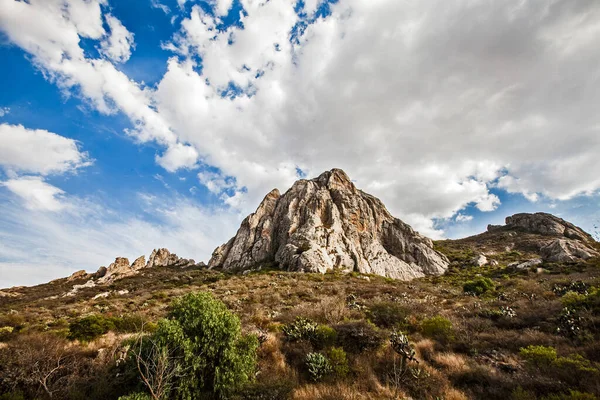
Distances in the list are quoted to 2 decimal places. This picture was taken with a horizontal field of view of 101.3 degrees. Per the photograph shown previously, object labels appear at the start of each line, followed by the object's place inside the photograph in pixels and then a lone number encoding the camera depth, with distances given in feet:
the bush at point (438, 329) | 37.92
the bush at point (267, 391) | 22.42
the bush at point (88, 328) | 39.56
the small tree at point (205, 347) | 22.98
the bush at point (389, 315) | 47.20
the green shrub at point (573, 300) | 39.31
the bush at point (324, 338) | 35.93
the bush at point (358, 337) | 34.63
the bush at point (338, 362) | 28.19
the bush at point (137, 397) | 18.98
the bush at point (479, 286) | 79.61
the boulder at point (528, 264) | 144.14
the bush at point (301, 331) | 37.42
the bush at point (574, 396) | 18.70
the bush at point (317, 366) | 28.02
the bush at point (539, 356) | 26.25
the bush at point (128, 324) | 45.34
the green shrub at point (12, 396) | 21.35
